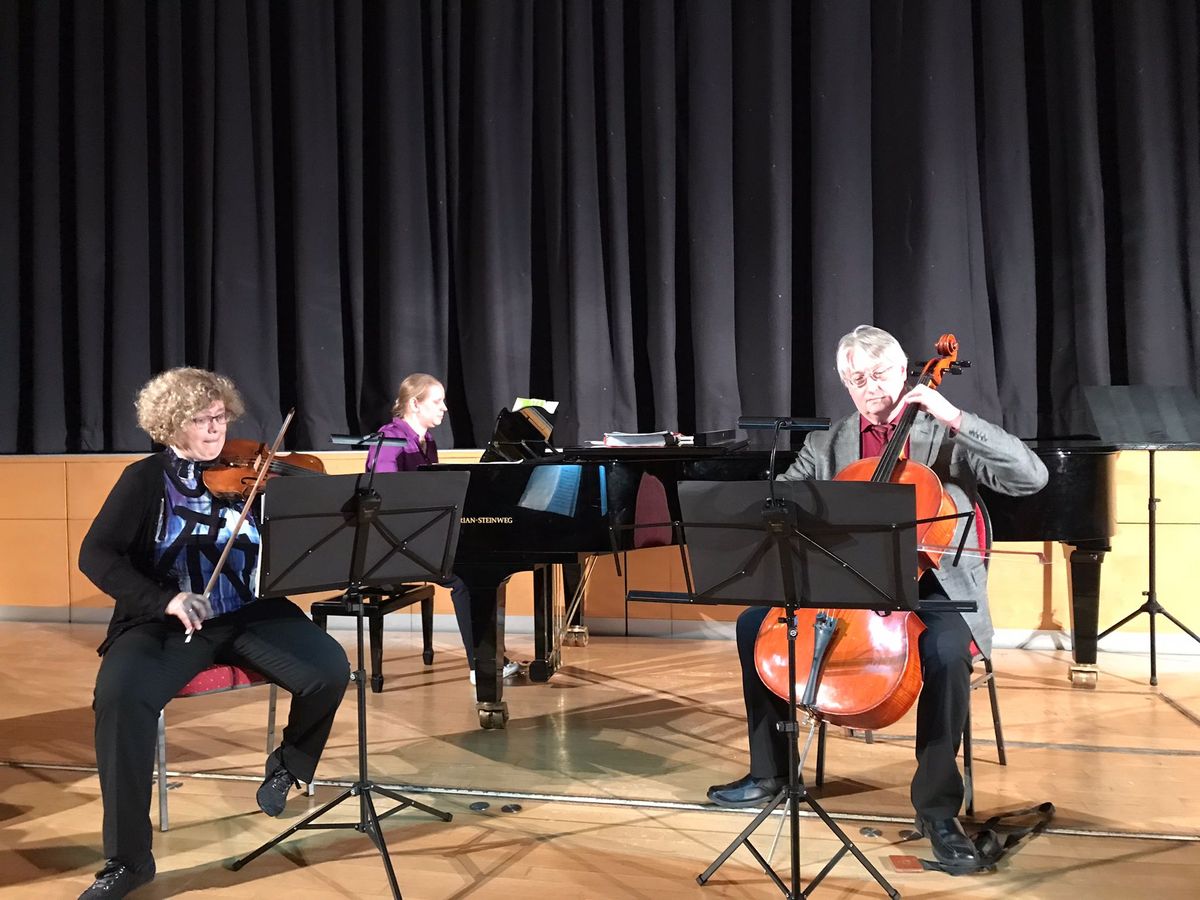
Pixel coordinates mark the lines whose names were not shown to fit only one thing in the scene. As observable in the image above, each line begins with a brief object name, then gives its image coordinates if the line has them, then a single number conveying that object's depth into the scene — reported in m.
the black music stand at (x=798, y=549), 2.05
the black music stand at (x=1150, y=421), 3.86
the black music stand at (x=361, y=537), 2.31
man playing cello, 2.42
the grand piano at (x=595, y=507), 3.17
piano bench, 3.75
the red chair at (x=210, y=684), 2.59
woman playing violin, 2.48
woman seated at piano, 4.00
